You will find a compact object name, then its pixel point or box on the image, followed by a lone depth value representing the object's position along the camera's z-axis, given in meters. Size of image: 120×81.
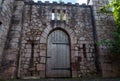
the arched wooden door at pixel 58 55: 3.46
